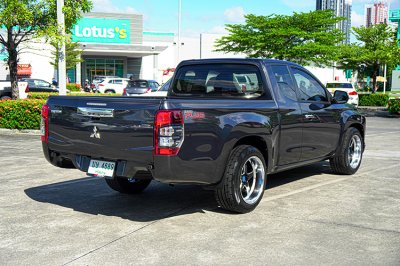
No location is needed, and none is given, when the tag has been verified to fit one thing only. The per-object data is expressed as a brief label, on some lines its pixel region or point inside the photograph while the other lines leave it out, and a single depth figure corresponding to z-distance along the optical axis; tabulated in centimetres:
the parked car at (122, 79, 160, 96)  3016
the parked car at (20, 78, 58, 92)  3162
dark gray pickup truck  482
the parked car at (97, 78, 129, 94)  4338
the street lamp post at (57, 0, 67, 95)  1557
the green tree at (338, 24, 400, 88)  3322
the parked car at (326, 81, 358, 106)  2934
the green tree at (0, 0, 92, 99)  1623
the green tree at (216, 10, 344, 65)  3172
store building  5584
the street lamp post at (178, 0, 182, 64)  4556
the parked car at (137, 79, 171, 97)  1723
